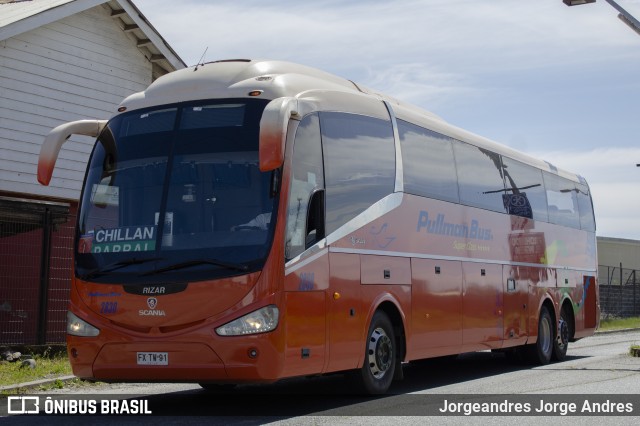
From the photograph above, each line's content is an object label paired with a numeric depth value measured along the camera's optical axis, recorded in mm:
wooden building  17906
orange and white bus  9875
